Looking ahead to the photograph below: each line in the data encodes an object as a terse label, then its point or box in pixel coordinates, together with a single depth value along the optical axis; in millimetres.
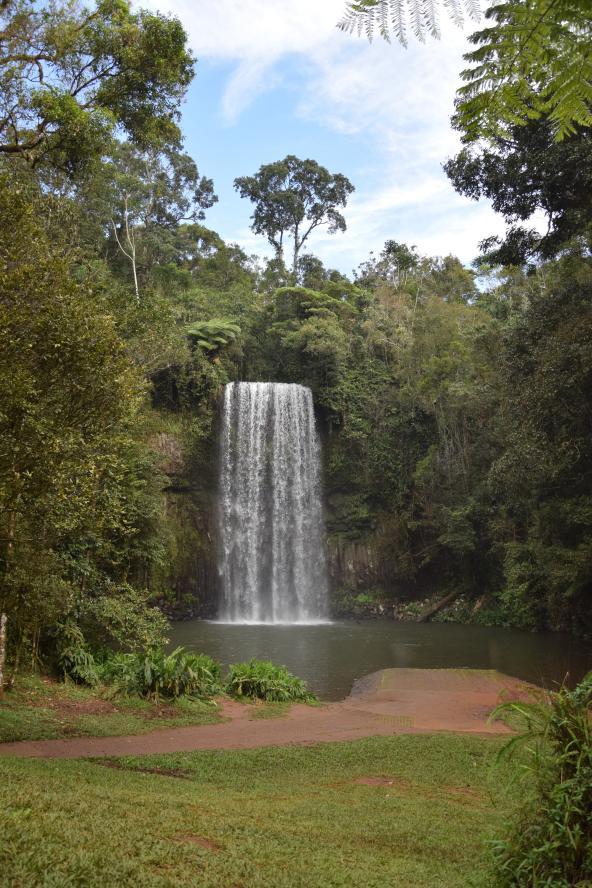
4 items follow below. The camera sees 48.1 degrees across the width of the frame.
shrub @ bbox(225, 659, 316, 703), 11594
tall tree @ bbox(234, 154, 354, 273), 43344
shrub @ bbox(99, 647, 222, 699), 10742
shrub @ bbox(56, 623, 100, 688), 11055
